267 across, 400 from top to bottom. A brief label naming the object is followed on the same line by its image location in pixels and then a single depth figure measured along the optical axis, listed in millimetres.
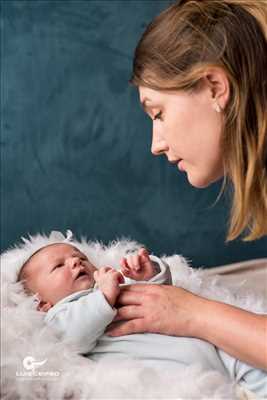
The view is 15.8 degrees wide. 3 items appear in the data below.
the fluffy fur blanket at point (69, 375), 1036
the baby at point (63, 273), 1168
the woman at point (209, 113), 1066
